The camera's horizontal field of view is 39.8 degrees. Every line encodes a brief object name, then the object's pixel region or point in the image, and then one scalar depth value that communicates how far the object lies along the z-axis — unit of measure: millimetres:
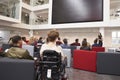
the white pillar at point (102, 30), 13312
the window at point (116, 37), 13616
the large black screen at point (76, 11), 13531
